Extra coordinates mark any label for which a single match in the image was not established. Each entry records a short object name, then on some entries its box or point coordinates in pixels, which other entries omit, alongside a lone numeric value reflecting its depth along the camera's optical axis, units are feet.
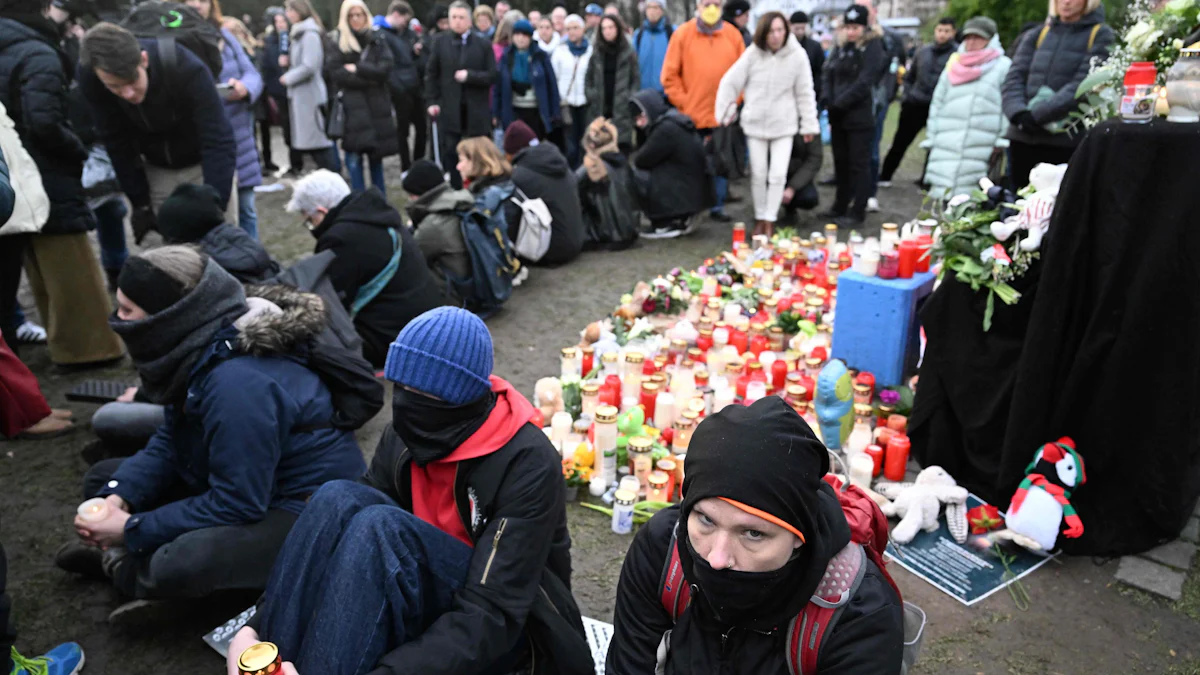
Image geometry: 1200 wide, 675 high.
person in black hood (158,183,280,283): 12.12
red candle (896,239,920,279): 14.49
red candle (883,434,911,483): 11.89
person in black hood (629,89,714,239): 23.84
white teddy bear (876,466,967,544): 10.78
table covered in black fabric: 9.37
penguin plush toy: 10.10
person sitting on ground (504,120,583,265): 21.12
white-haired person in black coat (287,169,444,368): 14.40
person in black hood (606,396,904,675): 4.96
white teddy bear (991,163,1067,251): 10.59
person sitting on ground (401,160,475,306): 17.79
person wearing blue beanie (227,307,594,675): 6.02
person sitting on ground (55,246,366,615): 8.01
